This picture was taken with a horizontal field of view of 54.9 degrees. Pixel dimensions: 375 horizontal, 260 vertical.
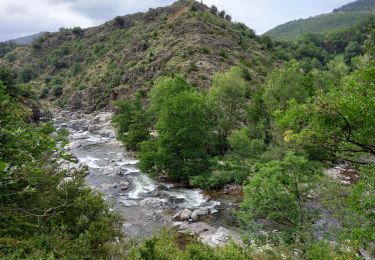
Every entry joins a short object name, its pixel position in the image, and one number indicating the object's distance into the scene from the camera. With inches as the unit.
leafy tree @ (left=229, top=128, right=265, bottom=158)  1272.1
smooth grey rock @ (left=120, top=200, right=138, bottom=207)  1063.7
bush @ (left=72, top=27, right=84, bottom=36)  5115.2
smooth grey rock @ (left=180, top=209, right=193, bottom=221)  947.3
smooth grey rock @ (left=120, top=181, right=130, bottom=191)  1205.8
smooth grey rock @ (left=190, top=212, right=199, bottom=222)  944.0
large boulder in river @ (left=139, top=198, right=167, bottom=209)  1059.9
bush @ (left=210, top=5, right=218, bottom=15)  3736.2
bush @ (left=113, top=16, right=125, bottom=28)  4581.7
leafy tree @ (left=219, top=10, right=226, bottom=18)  3789.4
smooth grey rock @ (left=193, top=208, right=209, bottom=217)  978.1
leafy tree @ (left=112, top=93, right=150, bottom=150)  1612.9
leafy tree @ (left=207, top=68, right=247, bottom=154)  1461.6
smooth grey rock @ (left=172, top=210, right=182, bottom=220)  956.6
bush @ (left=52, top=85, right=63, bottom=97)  3687.0
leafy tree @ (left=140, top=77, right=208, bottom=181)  1294.3
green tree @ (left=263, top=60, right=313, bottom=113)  1417.3
